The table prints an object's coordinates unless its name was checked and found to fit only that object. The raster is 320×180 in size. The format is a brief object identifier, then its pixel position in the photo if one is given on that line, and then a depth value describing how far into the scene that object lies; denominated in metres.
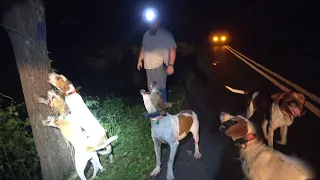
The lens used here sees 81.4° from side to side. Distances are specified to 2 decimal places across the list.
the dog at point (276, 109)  3.05
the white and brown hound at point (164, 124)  2.85
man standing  3.74
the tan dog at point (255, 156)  2.18
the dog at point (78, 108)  2.84
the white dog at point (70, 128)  2.82
